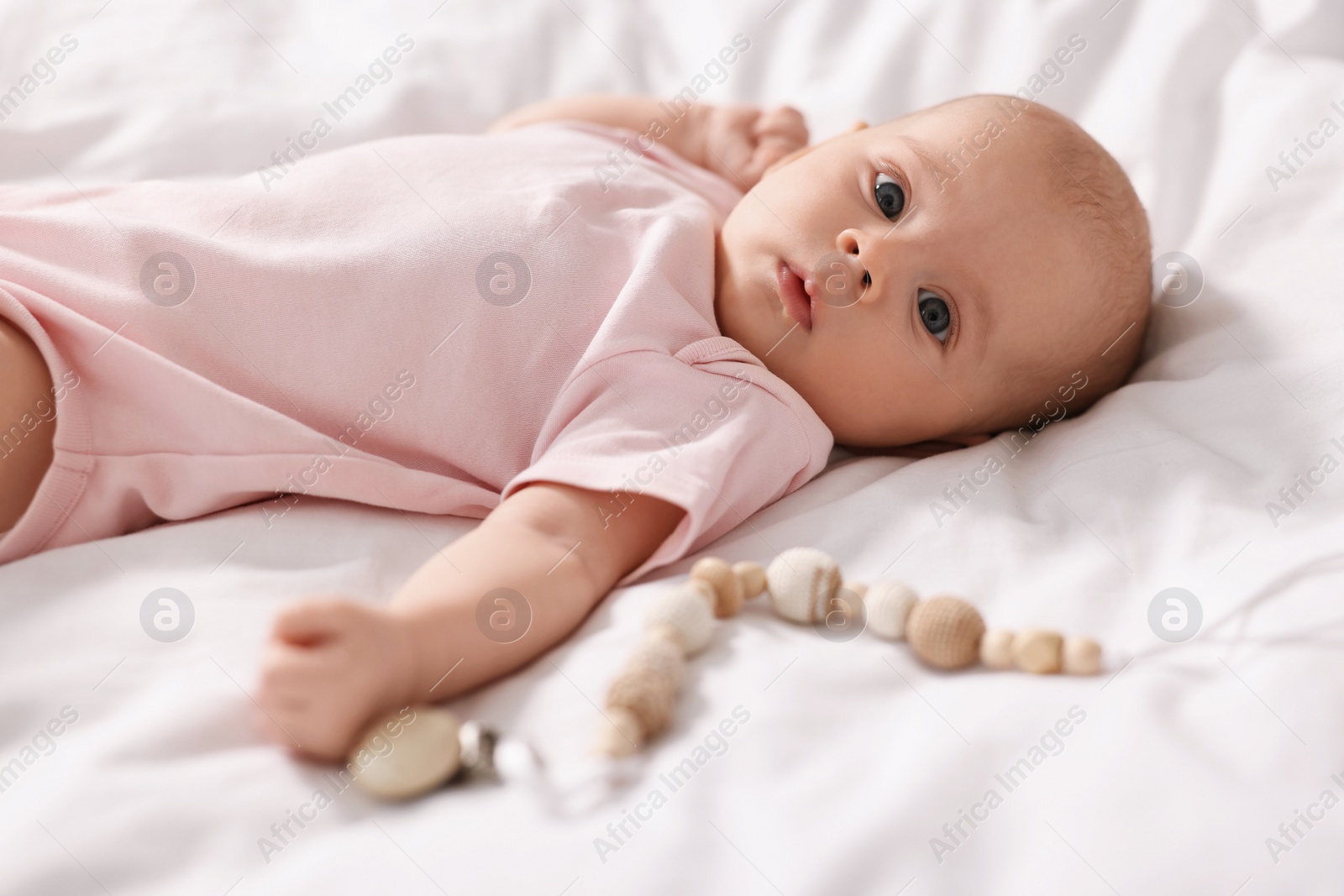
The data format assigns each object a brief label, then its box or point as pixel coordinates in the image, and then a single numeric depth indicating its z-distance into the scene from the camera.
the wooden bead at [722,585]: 0.61
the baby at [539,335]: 0.64
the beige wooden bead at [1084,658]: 0.58
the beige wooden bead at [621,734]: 0.55
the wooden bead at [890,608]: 0.60
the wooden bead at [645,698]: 0.56
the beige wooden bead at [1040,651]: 0.58
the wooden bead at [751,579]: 0.62
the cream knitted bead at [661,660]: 0.57
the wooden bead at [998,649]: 0.59
